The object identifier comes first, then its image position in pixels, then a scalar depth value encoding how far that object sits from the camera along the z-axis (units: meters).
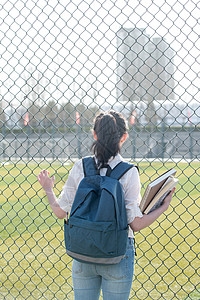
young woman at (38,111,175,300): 4.54
